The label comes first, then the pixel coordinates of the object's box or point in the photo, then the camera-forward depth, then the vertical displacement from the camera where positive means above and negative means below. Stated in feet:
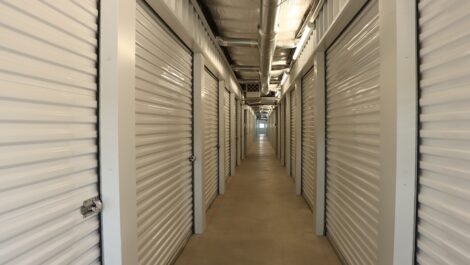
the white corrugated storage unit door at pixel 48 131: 3.22 -0.06
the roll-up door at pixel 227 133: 20.84 -0.48
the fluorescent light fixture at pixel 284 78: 21.54 +4.31
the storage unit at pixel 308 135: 13.55 -0.47
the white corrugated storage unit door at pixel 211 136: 14.02 -0.51
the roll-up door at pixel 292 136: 21.70 -0.78
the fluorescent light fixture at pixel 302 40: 11.24 +4.20
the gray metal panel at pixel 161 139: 6.64 -0.37
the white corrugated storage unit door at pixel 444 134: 3.62 -0.11
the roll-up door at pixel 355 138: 6.28 -0.32
